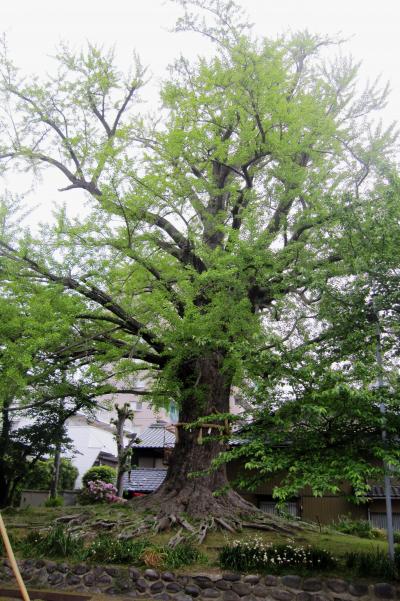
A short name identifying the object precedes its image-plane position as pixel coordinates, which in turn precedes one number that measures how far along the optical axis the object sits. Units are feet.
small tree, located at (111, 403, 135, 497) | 52.26
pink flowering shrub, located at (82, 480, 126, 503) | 50.70
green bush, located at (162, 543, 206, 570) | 26.58
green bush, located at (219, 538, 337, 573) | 25.72
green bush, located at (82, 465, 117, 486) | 67.82
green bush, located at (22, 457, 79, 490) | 52.26
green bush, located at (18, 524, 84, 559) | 28.89
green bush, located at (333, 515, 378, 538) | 37.40
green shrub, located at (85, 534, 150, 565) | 27.45
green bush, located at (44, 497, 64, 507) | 50.19
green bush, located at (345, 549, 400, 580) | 24.06
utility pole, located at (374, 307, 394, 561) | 21.30
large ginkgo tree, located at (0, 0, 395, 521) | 29.07
